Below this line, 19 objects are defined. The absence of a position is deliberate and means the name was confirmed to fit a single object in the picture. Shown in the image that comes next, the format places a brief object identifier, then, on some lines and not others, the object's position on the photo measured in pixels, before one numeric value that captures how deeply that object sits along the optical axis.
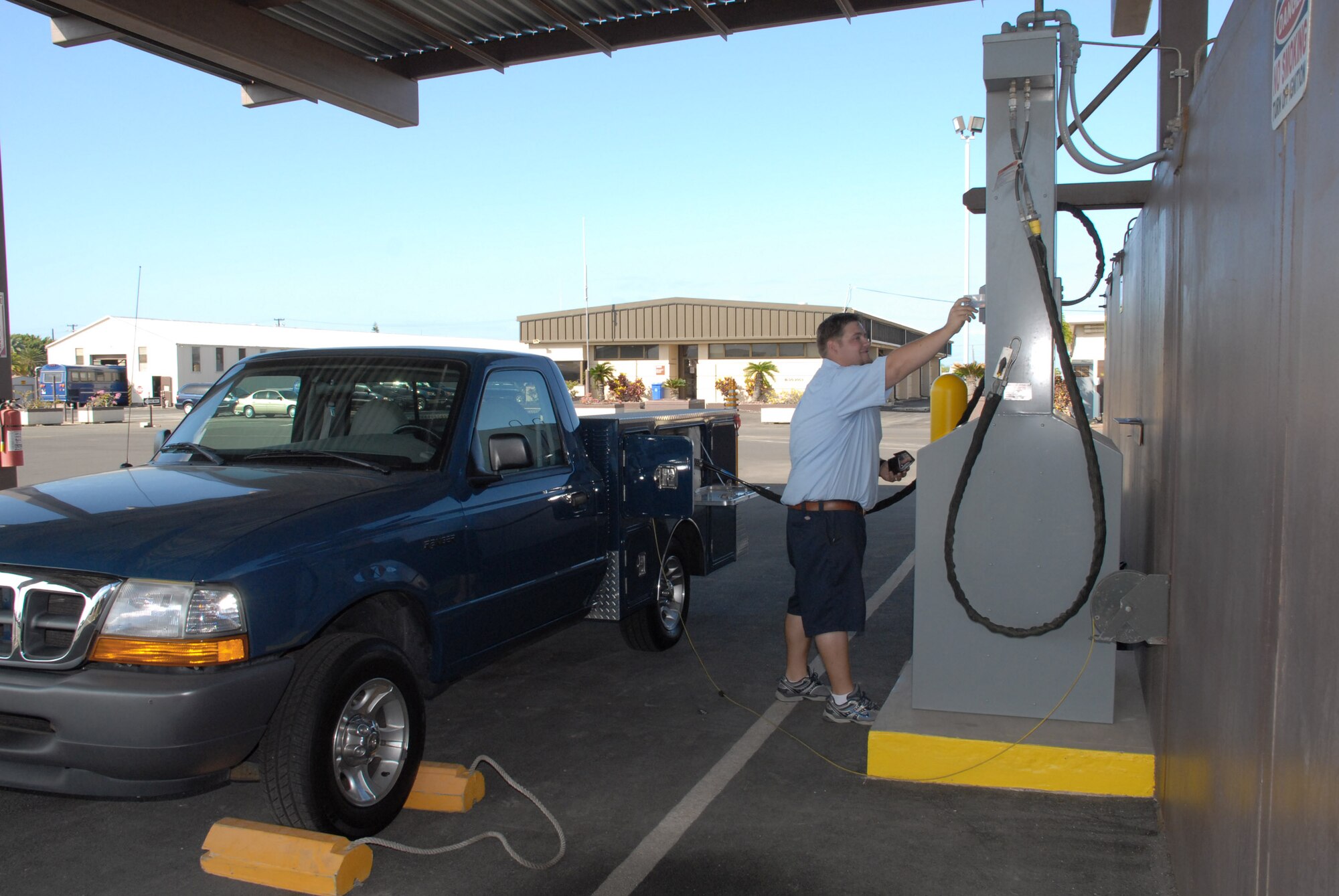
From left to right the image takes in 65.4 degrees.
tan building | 49.56
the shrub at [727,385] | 45.78
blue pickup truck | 3.34
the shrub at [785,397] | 44.14
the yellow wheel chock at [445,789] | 4.17
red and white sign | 2.06
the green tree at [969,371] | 43.22
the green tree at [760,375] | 47.84
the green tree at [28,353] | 90.47
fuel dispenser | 4.46
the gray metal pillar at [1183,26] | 5.64
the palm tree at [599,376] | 48.50
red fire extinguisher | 9.13
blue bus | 52.97
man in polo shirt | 5.08
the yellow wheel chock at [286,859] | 3.47
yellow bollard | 5.19
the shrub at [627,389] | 43.38
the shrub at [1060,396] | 22.78
